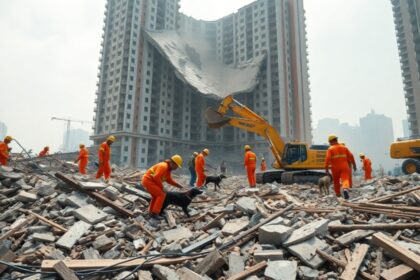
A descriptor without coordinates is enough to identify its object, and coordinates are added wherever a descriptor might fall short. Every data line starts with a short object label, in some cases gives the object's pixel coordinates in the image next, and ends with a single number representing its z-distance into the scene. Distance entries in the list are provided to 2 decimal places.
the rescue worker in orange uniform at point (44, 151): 17.36
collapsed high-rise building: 58.94
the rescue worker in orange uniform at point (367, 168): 15.30
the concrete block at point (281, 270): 3.59
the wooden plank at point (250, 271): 3.73
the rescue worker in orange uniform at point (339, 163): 7.68
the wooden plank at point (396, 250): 3.51
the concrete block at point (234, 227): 5.22
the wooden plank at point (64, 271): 3.89
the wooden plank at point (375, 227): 4.65
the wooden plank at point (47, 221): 5.74
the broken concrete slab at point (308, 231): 4.35
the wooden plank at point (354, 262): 3.54
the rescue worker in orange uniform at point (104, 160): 10.75
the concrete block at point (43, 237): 5.26
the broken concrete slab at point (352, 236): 4.40
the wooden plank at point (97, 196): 6.61
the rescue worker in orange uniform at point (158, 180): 6.32
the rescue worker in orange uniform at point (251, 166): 11.47
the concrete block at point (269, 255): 4.07
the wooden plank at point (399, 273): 3.40
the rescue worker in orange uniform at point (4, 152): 10.81
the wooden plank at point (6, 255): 4.53
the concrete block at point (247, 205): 6.21
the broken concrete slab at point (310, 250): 3.94
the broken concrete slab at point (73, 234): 5.04
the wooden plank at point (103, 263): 4.14
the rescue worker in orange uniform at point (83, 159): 12.97
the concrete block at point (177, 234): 5.30
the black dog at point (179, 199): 6.54
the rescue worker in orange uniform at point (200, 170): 11.63
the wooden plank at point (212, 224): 5.79
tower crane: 130.65
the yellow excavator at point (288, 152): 13.84
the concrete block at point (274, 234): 4.45
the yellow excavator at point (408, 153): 14.88
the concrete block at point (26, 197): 7.17
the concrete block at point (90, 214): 5.96
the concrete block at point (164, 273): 3.86
